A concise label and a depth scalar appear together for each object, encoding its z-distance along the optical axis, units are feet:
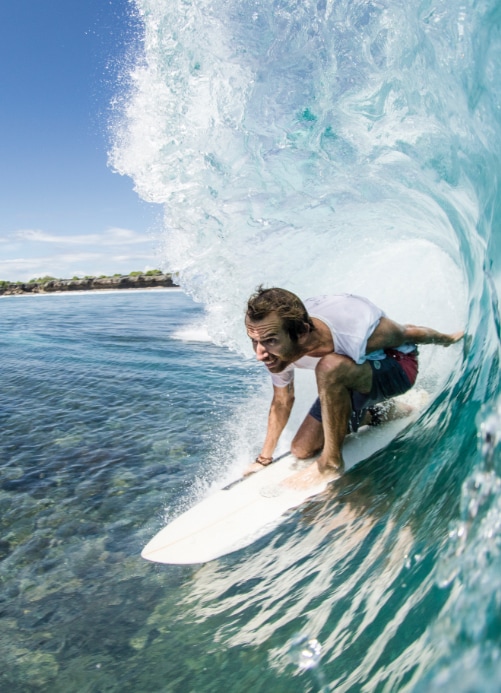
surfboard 10.64
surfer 10.04
